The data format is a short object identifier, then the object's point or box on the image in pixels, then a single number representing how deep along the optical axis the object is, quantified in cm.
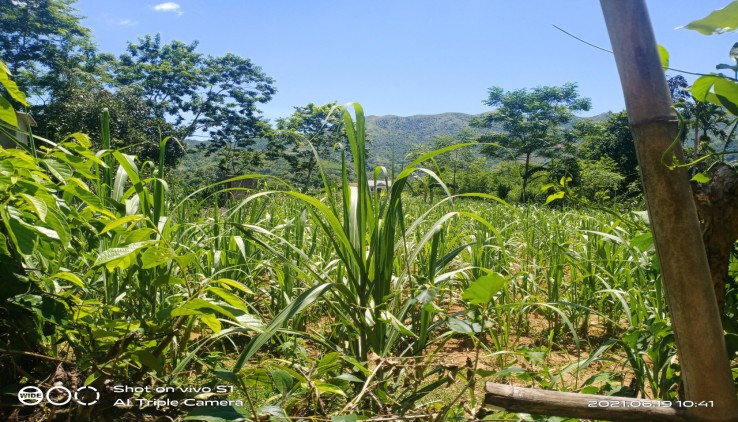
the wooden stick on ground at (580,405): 57
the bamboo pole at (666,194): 55
